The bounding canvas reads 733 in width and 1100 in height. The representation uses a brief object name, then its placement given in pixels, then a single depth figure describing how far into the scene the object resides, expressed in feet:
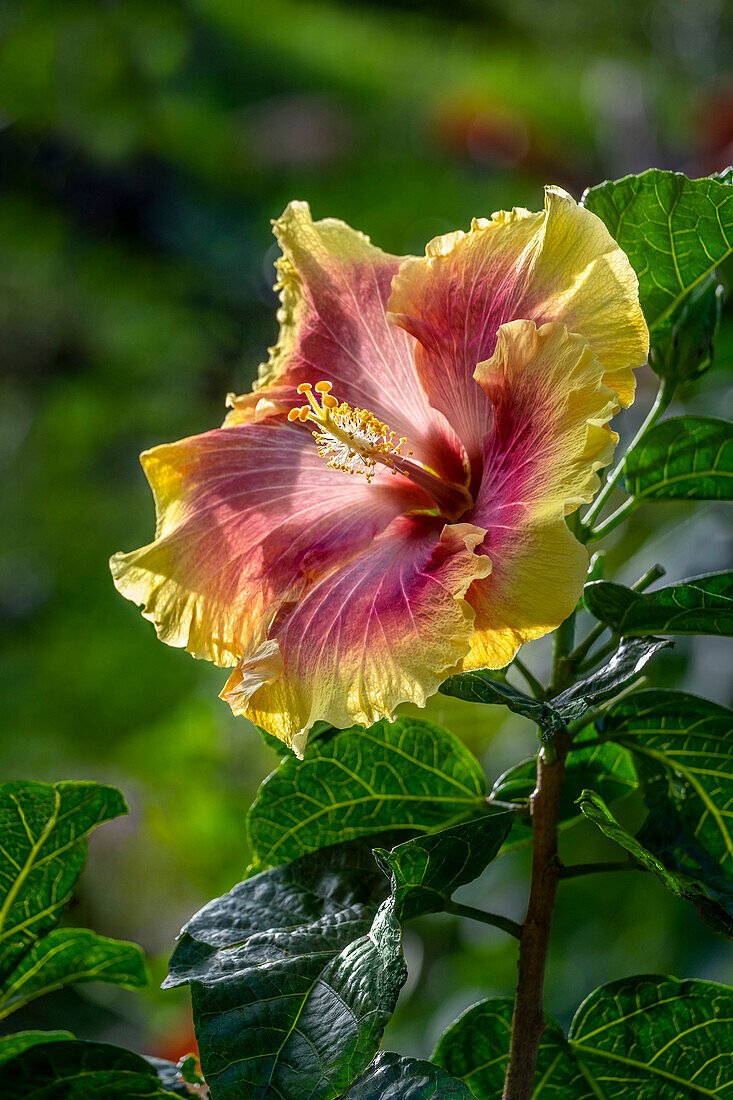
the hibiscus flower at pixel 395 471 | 4.59
